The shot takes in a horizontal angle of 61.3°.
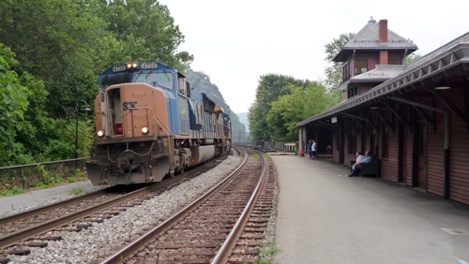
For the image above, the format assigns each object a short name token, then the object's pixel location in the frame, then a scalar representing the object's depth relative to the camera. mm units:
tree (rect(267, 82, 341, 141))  47188
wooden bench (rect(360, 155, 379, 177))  16453
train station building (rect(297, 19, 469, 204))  8141
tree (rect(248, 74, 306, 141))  65562
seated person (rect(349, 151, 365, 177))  16717
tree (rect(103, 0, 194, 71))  41547
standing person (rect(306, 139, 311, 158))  32519
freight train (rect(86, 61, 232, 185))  11727
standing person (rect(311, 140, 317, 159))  29812
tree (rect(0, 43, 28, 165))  12805
